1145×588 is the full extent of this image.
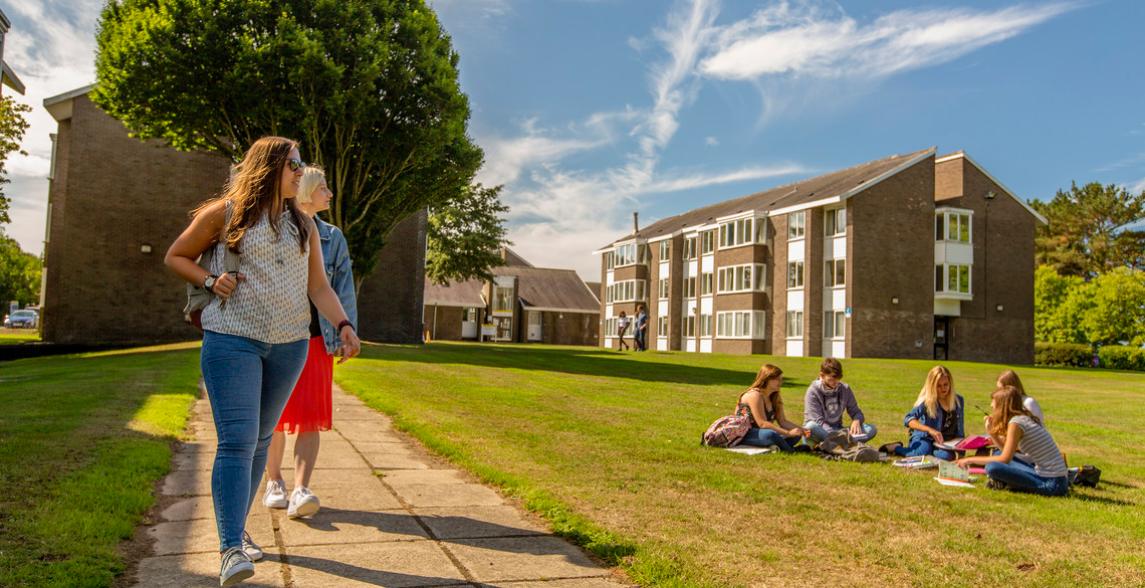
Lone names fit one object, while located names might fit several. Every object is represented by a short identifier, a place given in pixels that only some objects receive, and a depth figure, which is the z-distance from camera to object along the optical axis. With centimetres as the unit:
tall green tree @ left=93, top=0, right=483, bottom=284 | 2155
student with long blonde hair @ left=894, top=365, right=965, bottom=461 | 889
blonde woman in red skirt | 495
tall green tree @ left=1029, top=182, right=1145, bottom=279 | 6631
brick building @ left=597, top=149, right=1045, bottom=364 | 4256
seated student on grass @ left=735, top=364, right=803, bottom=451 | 873
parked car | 8144
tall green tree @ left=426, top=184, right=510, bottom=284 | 4106
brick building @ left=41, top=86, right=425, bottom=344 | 3347
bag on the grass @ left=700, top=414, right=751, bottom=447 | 863
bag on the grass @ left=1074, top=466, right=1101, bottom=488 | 741
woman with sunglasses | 360
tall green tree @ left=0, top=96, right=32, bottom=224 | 2986
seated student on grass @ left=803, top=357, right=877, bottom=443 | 934
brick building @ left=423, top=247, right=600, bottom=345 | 7269
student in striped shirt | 697
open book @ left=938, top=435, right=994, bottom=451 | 834
